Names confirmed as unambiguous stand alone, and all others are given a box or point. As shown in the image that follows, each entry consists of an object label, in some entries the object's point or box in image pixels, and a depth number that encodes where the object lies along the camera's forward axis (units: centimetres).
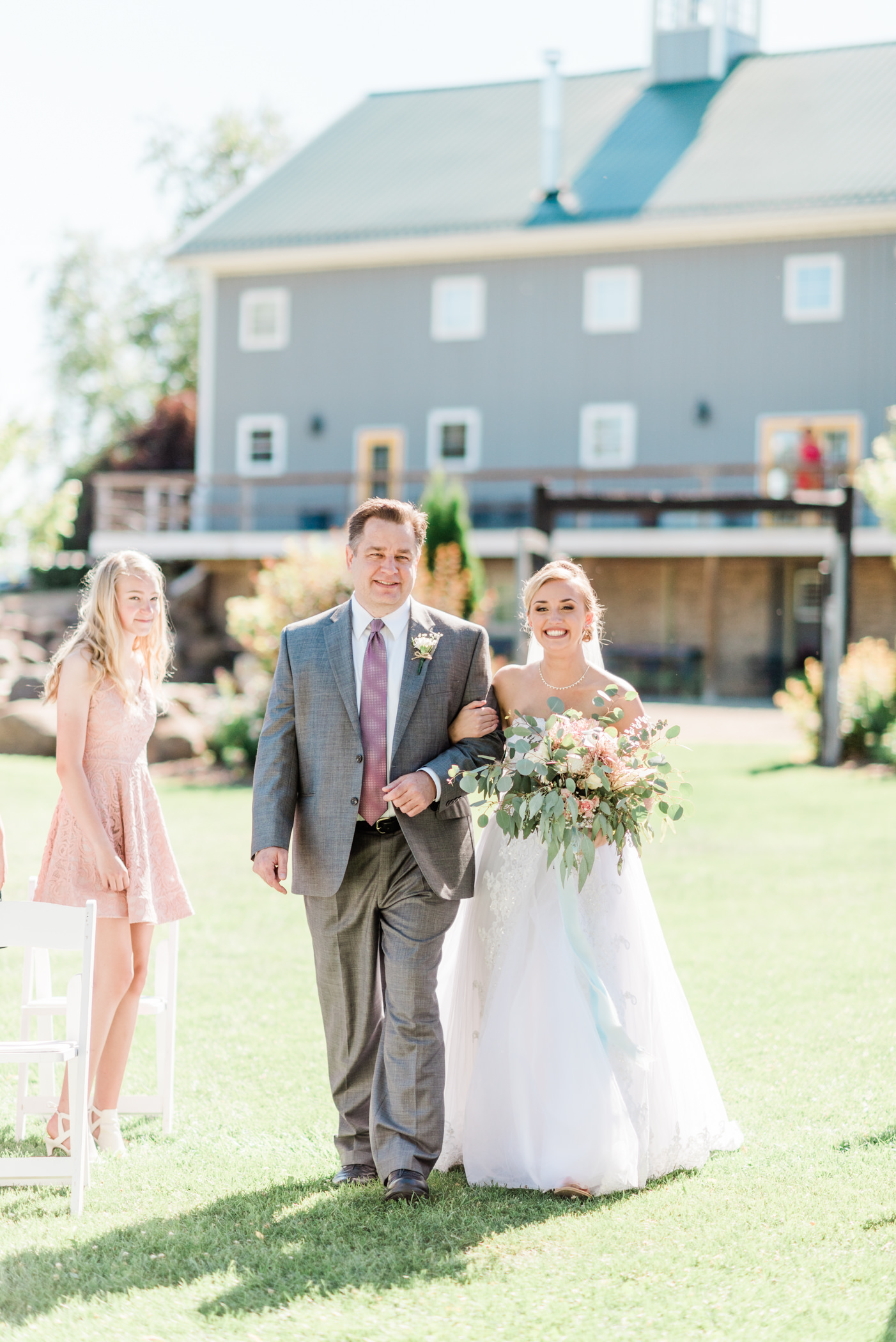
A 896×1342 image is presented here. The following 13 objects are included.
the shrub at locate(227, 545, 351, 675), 1720
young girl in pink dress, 497
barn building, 2717
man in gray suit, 469
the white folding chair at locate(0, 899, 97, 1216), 438
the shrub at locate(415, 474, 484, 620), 1884
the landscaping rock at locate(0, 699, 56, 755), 1855
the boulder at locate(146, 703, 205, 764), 1861
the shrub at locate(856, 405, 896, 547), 2000
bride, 463
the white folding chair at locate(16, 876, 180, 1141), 519
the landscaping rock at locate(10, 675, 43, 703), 2025
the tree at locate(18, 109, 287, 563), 4422
